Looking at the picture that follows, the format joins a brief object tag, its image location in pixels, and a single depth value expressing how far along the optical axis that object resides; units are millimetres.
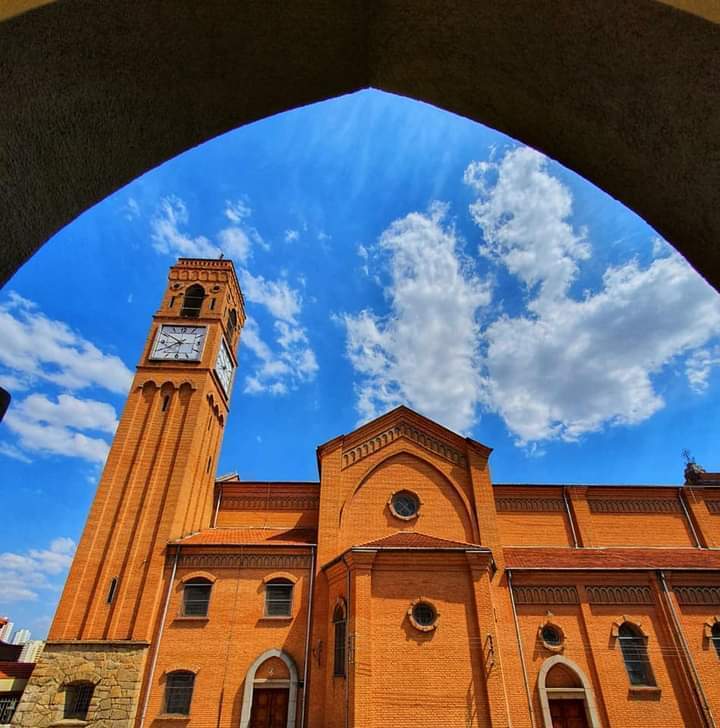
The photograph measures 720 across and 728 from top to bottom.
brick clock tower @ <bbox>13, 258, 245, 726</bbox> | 14844
